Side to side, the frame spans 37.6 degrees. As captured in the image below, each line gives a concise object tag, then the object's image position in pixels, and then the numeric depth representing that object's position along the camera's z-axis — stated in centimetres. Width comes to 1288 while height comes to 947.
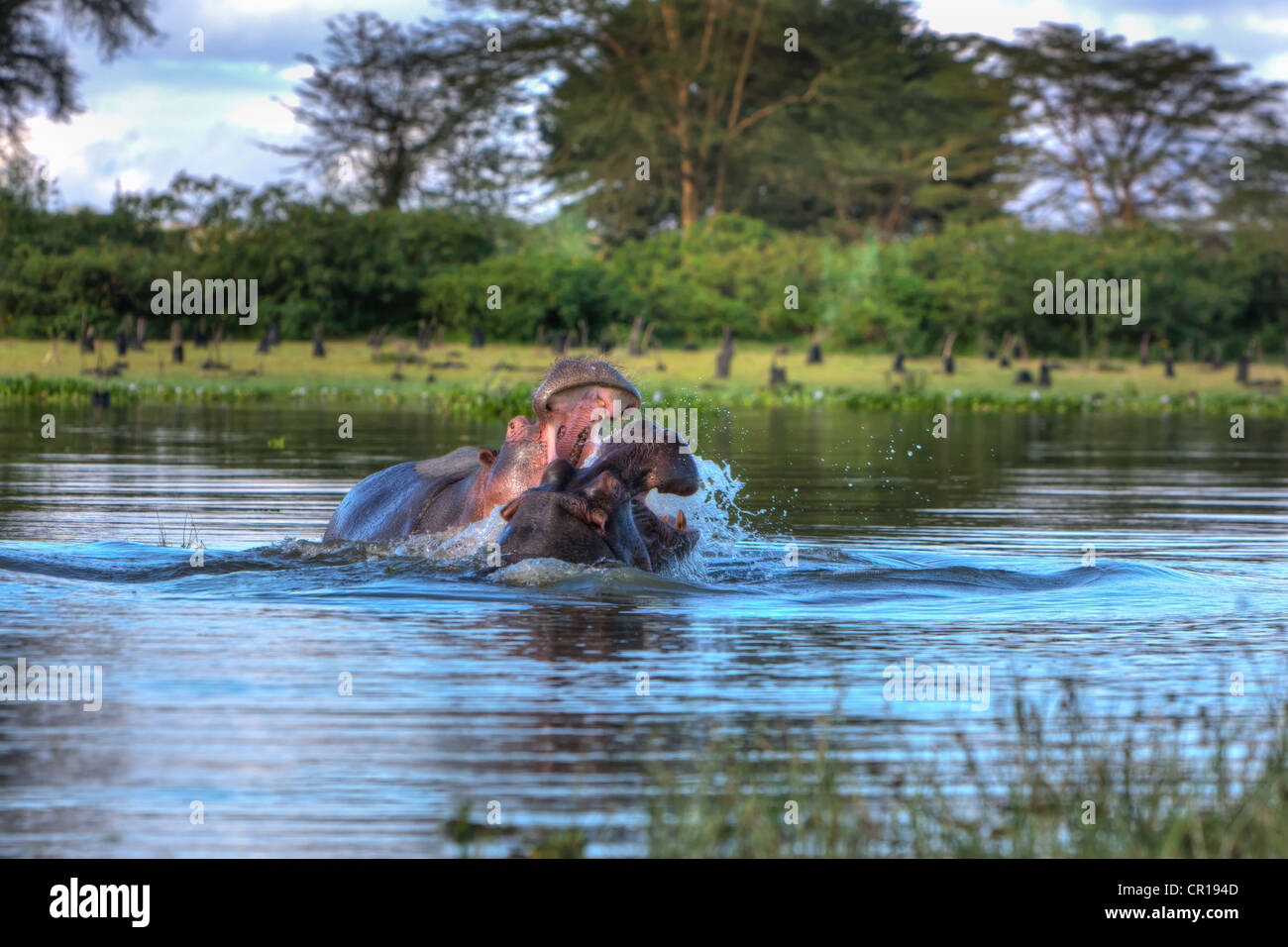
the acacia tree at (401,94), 4888
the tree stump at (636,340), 3669
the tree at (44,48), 4331
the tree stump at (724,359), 3562
